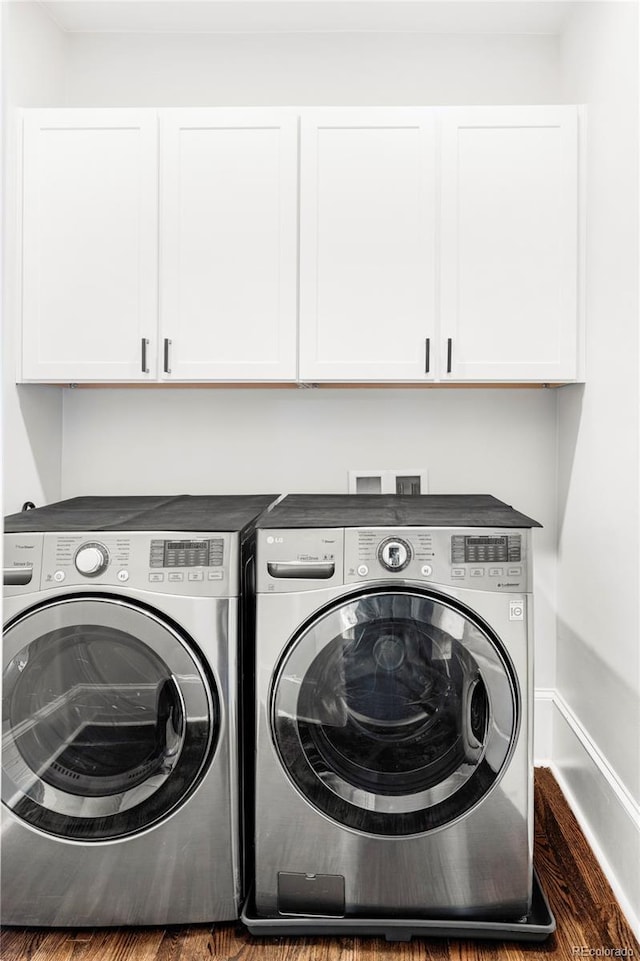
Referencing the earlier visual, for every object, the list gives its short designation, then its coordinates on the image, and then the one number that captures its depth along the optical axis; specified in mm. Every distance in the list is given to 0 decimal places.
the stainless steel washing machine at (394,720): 1649
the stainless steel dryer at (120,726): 1635
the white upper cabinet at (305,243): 2105
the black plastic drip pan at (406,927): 1630
